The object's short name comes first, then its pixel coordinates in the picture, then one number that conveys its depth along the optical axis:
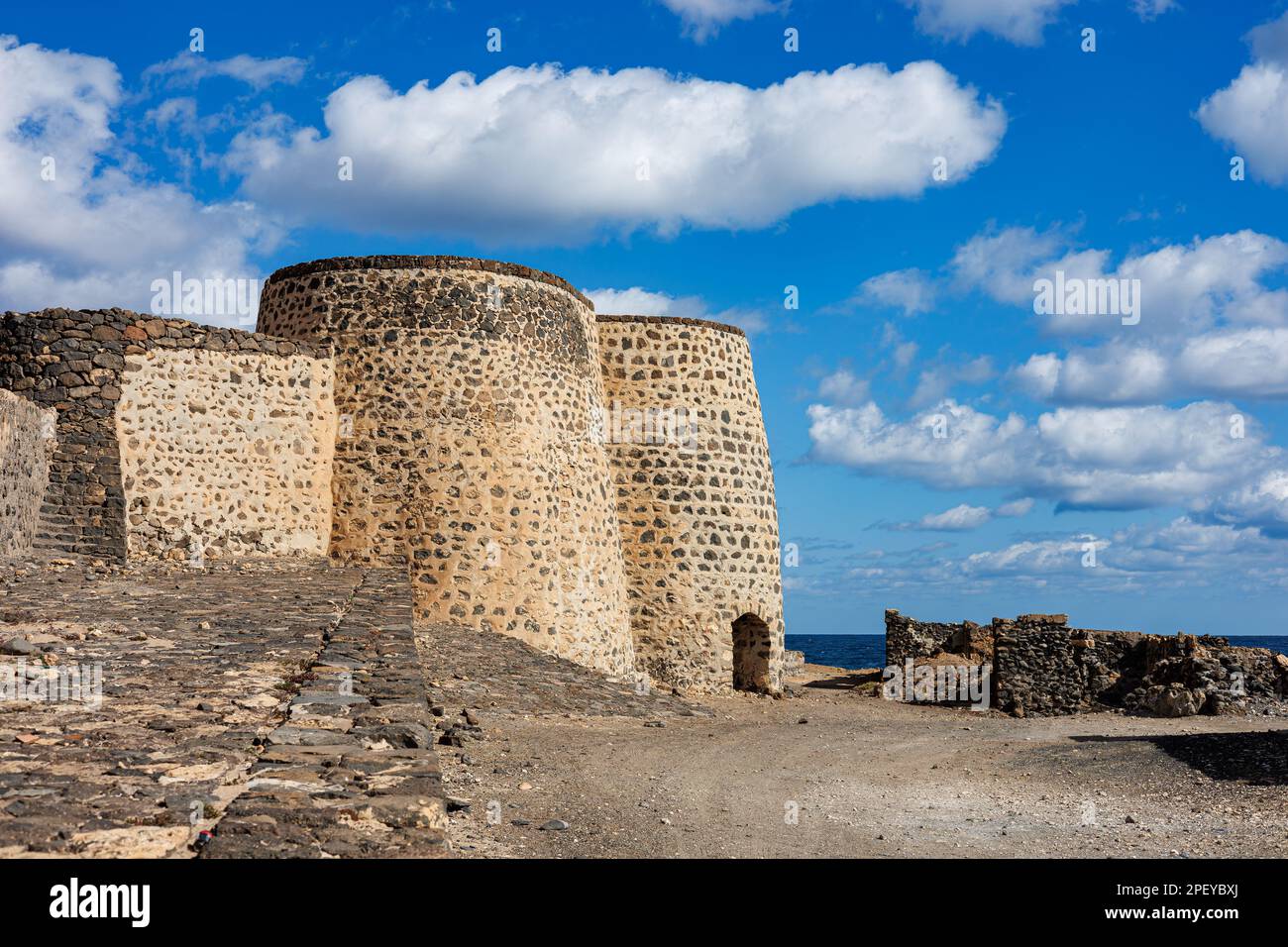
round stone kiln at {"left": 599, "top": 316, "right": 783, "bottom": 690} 19.09
